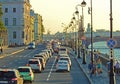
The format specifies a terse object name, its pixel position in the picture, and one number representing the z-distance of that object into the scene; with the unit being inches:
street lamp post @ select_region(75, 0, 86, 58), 3923.2
